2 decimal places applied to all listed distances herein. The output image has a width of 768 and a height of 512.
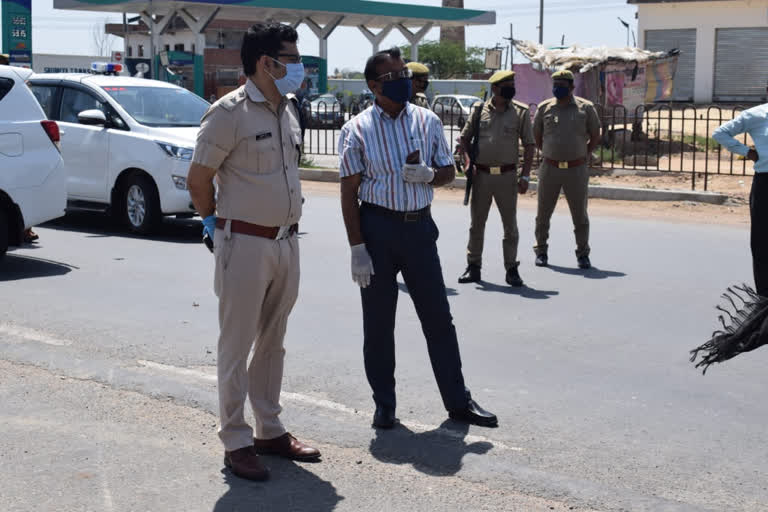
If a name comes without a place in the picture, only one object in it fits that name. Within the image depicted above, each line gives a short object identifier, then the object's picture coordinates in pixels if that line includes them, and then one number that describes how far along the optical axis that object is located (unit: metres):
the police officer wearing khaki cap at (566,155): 10.26
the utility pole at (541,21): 66.76
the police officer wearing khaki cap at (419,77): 8.96
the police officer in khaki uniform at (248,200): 4.64
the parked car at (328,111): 34.79
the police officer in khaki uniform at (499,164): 9.24
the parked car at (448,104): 38.44
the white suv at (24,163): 9.74
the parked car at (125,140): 12.00
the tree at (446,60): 83.75
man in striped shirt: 5.38
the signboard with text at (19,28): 21.28
